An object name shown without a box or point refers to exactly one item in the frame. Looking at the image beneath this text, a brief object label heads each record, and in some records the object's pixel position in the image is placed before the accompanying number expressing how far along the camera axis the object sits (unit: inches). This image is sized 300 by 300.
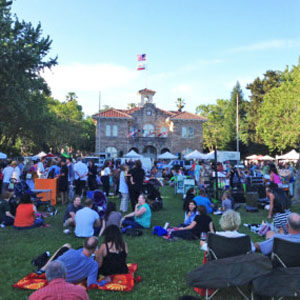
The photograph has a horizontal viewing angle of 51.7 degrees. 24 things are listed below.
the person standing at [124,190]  422.6
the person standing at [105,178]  571.8
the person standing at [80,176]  482.9
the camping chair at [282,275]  146.9
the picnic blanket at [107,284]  177.8
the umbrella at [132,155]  1160.1
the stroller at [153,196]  453.6
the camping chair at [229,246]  164.7
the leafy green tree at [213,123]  2477.9
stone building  1676.9
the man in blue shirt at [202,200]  364.0
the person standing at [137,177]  410.0
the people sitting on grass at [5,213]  349.6
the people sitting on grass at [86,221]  285.2
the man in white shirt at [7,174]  474.0
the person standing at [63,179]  478.0
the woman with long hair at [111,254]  187.8
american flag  1846.1
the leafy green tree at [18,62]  681.6
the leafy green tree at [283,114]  1405.5
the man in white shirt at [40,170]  568.0
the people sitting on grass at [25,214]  330.3
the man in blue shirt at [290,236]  167.0
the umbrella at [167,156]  1206.9
